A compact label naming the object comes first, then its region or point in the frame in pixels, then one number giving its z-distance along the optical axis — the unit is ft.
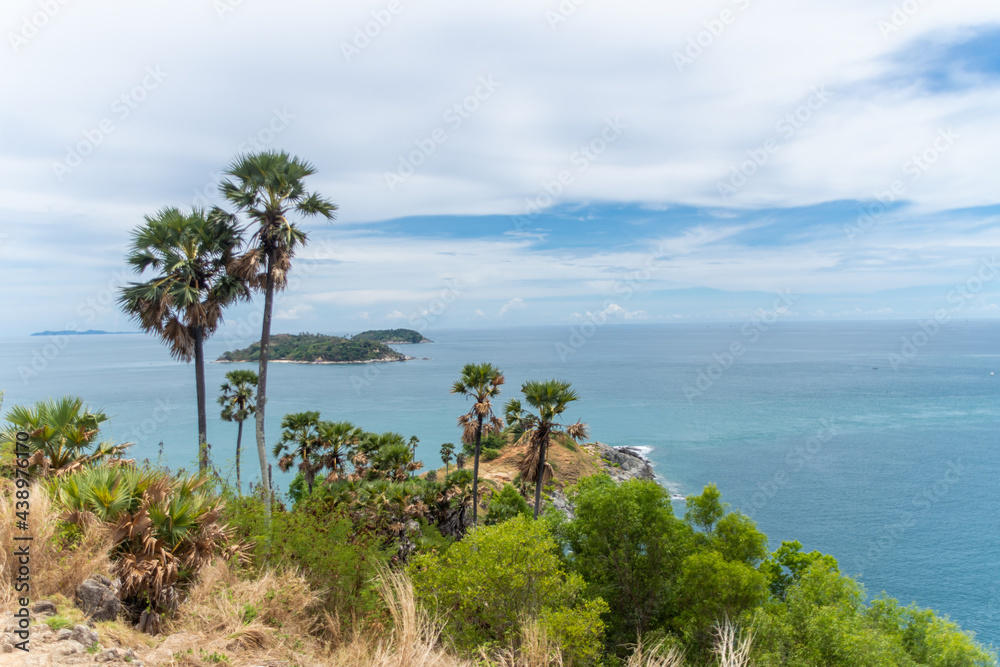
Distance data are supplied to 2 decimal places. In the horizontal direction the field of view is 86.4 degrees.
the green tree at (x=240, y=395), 110.15
